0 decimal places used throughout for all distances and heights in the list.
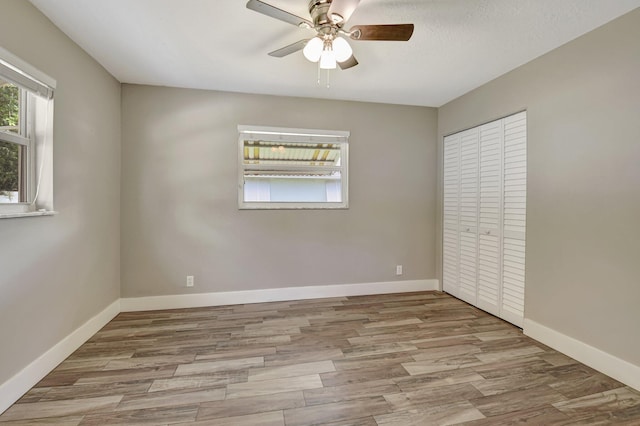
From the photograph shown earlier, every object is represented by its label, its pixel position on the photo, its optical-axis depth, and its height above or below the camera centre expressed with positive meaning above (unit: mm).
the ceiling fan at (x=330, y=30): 1604 +1129
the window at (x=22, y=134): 1732 +495
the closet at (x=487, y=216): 2727 -31
